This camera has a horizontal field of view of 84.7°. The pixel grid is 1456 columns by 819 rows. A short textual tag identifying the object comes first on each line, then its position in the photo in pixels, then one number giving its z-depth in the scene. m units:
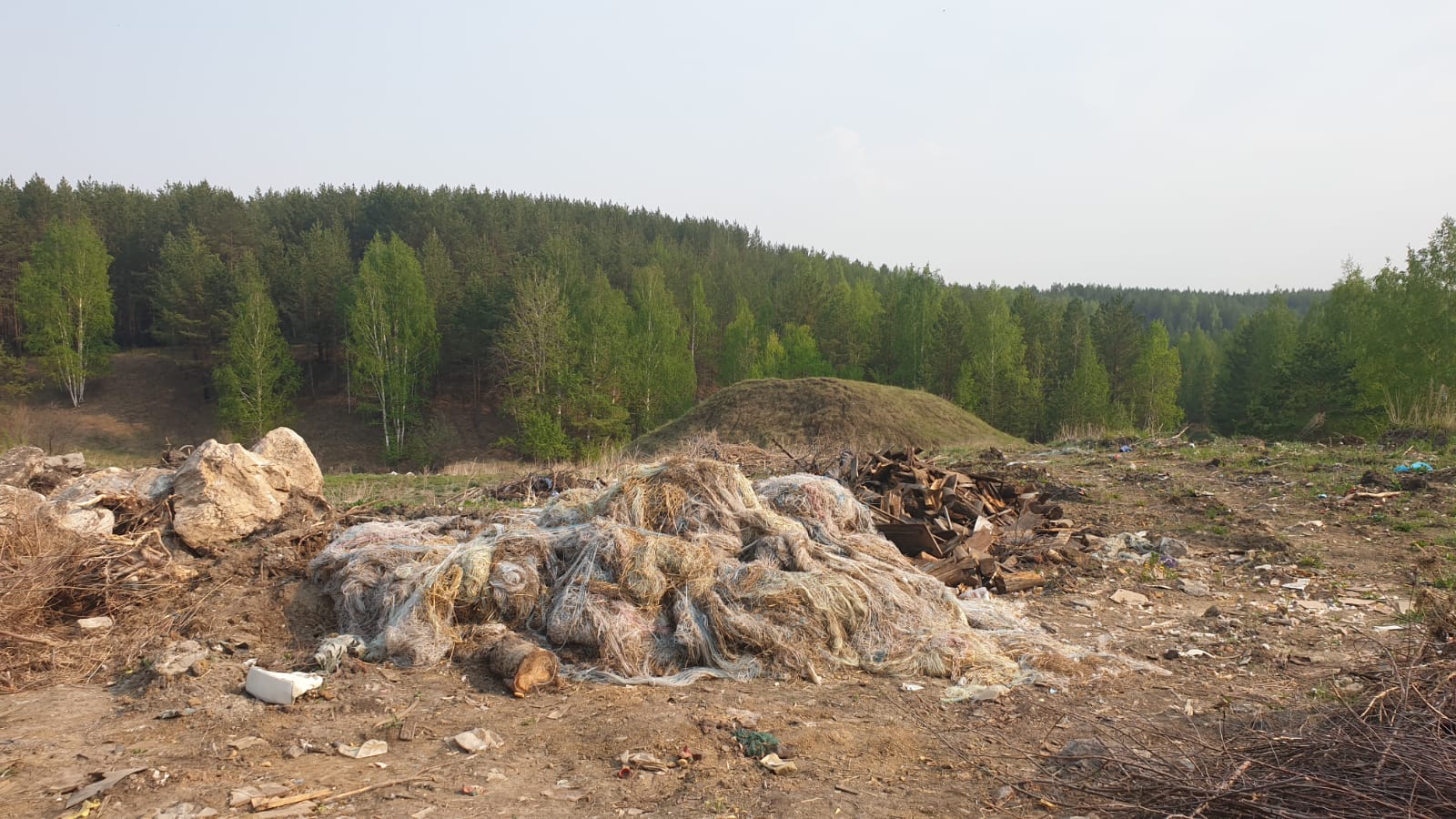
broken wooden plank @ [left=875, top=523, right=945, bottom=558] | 7.69
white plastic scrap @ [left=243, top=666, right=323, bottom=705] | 4.56
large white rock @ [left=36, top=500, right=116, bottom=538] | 6.12
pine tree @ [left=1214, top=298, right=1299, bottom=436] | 37.78
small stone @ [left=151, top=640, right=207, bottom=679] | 4.84
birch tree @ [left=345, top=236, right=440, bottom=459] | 35.09
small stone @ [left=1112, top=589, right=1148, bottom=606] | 7.08
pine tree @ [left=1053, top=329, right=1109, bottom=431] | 36.75
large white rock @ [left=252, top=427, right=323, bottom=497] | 7.87
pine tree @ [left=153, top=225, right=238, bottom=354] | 40.06
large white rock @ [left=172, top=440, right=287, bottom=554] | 6.77
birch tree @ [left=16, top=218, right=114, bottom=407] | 36.94
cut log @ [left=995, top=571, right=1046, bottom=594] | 7.40
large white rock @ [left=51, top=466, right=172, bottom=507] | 6.86
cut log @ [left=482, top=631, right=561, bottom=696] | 4.97
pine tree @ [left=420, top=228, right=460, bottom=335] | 41.72
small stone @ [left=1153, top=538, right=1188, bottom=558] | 8.26
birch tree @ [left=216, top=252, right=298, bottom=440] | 34.28
